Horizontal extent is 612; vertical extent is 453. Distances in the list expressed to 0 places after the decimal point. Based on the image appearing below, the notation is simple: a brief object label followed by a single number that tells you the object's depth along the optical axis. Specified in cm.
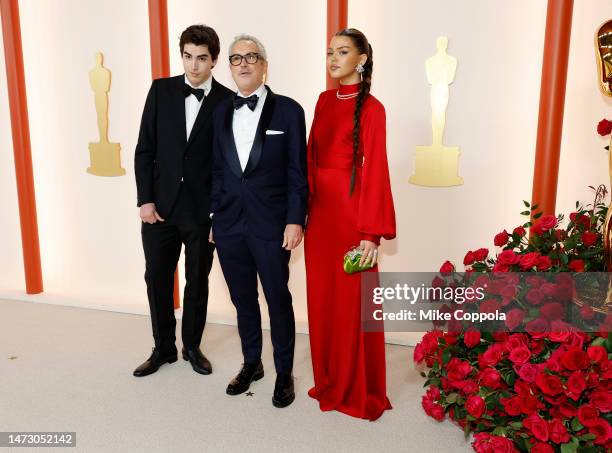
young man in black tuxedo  271
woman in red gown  235
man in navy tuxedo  248
